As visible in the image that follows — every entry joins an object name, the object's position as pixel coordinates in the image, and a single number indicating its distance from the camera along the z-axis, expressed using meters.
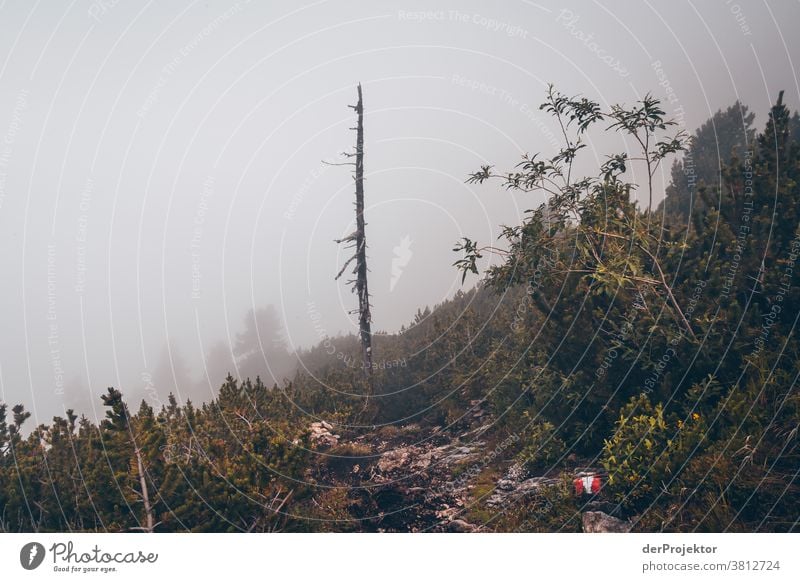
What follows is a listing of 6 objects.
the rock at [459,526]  11.36
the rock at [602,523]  9.41
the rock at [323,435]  16.27
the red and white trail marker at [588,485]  10.46
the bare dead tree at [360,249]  22.28
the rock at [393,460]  14.71
